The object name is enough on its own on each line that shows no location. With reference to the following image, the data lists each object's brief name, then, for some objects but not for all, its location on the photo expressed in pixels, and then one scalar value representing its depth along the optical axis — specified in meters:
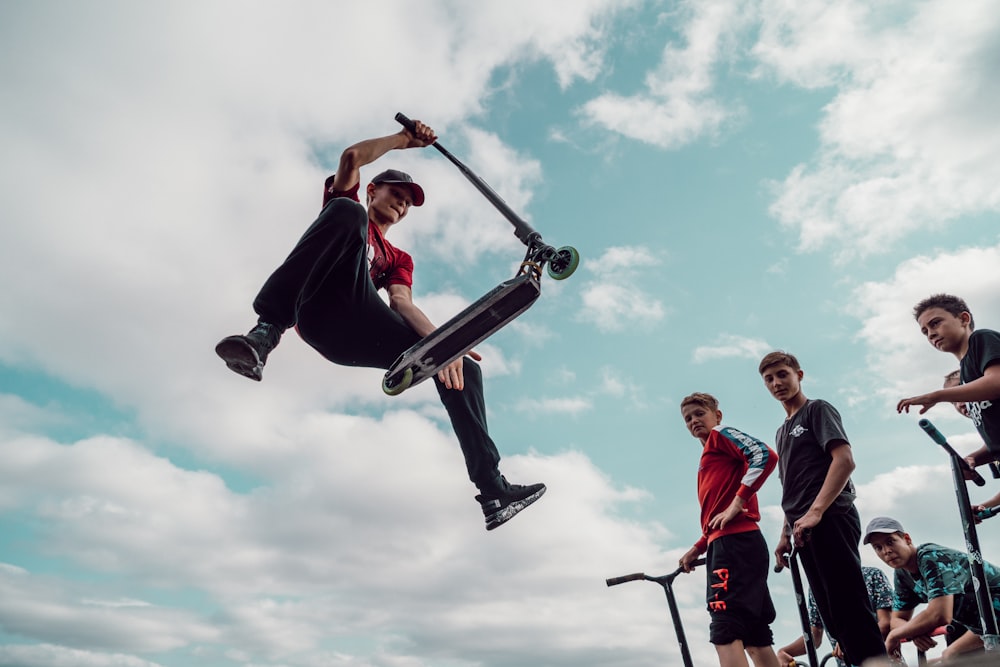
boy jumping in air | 4.30
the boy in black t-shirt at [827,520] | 4.46
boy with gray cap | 5.29
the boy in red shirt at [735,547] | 4.80
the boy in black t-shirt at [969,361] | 4.32
